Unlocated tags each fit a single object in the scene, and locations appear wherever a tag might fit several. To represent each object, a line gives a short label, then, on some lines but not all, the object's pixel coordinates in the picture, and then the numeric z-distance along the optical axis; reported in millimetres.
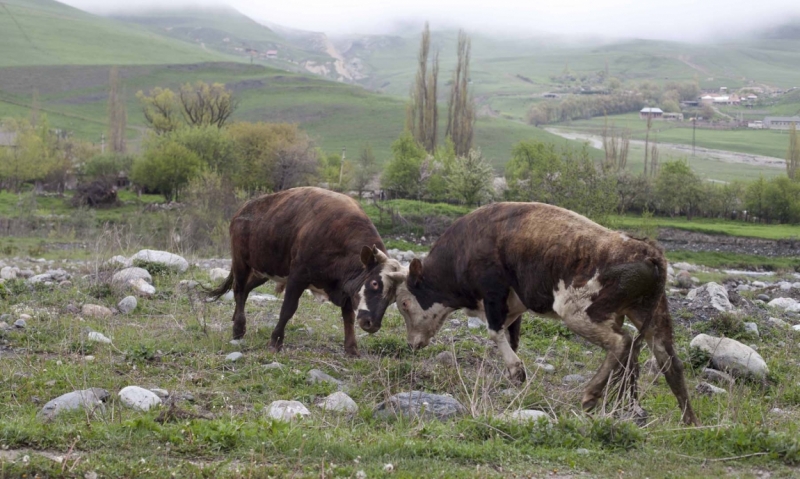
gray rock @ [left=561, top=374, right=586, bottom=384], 10530
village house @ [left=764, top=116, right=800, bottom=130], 172738
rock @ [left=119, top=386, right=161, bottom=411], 8133
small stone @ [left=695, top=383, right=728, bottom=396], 10172
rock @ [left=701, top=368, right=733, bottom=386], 11091
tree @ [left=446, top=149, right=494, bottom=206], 61219
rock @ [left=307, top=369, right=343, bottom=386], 10000
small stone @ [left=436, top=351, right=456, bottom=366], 11234
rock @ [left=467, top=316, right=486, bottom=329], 14375
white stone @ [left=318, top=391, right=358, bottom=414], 8555
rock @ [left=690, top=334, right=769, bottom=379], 11289
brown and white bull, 8539
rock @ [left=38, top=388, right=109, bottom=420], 7756
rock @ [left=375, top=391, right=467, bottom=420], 8344
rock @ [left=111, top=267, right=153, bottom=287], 15737
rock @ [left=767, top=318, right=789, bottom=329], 15755
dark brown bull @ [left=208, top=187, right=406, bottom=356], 11375
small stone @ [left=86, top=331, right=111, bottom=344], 11305
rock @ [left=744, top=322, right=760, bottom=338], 14578
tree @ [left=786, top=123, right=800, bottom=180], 79969
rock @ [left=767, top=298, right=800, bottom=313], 19483
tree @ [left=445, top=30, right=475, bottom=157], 80875
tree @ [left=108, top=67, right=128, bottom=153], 97500
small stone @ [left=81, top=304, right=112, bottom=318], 13617
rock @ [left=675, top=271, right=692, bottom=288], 27522
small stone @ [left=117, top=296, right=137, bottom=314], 14234
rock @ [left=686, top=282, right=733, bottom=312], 17125
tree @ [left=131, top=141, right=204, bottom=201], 65688
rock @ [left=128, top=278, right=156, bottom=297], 15580
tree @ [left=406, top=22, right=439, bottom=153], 82375
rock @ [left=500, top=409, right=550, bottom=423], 7508
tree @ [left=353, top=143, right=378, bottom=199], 75131
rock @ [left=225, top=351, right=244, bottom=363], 10887
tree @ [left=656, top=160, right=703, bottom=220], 67875
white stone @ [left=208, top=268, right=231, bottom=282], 17950
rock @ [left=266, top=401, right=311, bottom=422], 8000
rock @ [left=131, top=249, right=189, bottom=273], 18438
